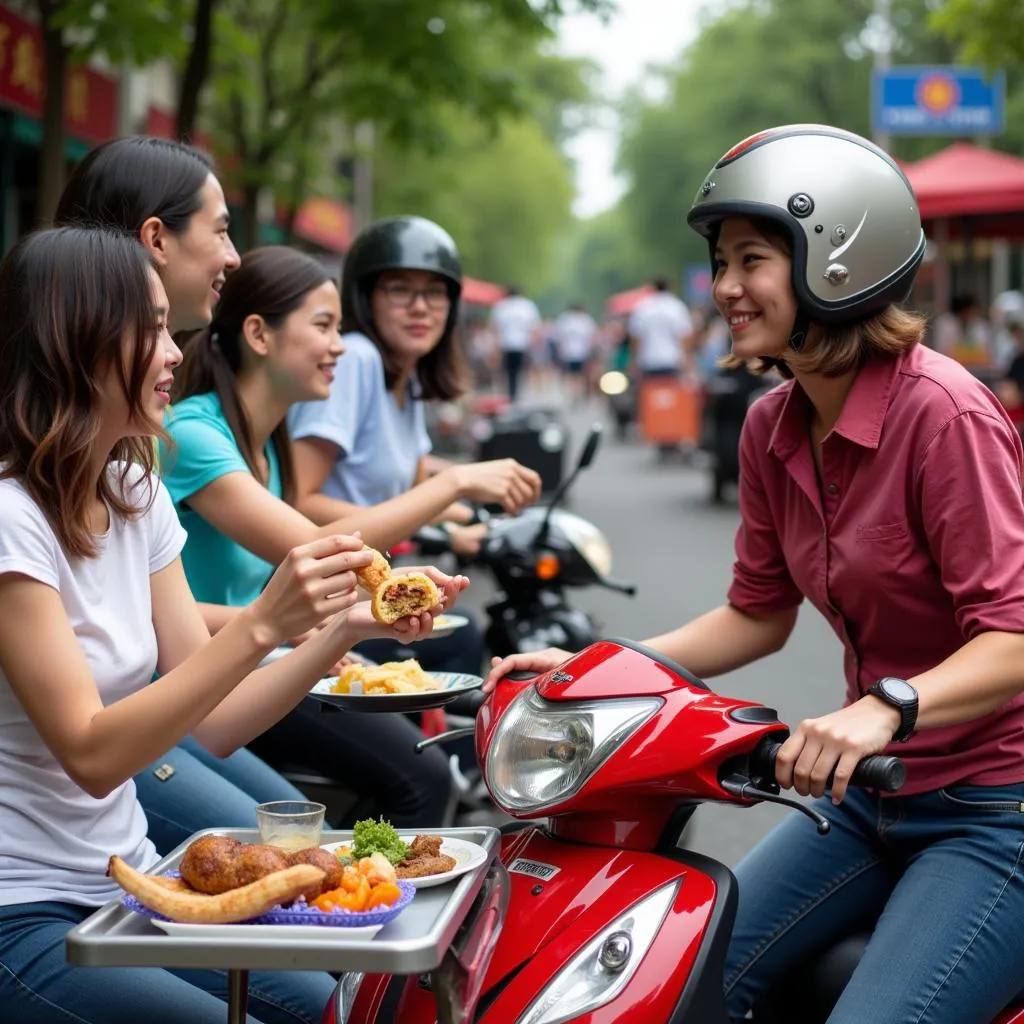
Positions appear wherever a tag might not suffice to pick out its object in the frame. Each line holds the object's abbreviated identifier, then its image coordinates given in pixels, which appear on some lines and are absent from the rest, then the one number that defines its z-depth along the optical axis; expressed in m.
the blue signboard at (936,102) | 24.48
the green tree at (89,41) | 9.66
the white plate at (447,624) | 3.29
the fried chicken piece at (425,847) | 2.12
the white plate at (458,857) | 2.01
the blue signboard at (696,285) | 44.41
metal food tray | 1.74
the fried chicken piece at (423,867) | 2.03
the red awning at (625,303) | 40.00
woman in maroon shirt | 2.29
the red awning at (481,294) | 37.63
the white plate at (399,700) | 2.72
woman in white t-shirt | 2.20
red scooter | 2.03
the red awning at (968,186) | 15.64
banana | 1.81
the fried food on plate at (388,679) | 3.01
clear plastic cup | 2.15
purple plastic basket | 1.83
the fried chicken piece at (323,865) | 1.91
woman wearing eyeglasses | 4.61
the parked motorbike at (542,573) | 5.14
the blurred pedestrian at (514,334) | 25.42
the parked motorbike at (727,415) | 14.38
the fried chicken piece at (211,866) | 1.94
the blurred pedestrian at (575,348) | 35.59
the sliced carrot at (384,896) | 1.89
